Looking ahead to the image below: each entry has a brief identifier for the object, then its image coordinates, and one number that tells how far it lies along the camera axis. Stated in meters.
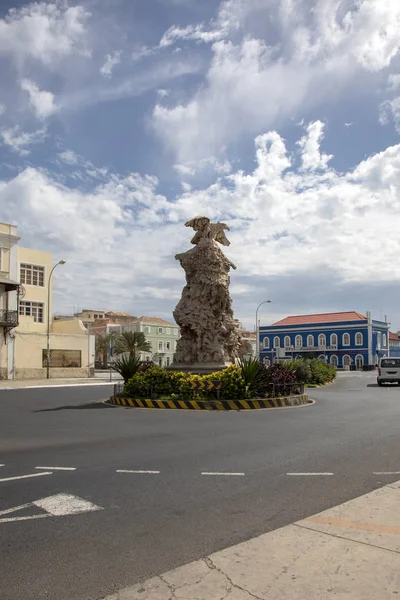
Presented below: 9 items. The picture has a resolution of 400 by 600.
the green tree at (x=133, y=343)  55.81
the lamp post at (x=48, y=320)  41.32
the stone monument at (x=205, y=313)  20.62
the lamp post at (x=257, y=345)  86.03
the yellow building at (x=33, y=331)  40.84
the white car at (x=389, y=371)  30.59
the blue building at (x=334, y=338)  78.06
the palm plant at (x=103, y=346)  73.41
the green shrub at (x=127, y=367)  20.20
